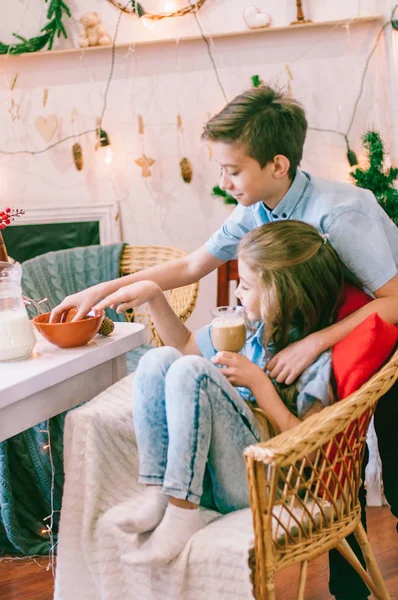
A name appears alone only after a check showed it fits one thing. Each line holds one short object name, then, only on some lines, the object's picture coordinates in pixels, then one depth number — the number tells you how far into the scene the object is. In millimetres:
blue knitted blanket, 2145
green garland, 3330
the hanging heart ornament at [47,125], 3461
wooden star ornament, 3391
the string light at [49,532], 2053
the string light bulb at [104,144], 3334
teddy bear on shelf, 3314
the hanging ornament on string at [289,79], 3207
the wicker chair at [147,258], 2871
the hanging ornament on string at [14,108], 3484
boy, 1594
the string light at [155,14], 3250
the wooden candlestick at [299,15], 3131
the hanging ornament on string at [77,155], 3416
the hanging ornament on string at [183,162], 3359
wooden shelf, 3127
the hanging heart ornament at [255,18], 3168
